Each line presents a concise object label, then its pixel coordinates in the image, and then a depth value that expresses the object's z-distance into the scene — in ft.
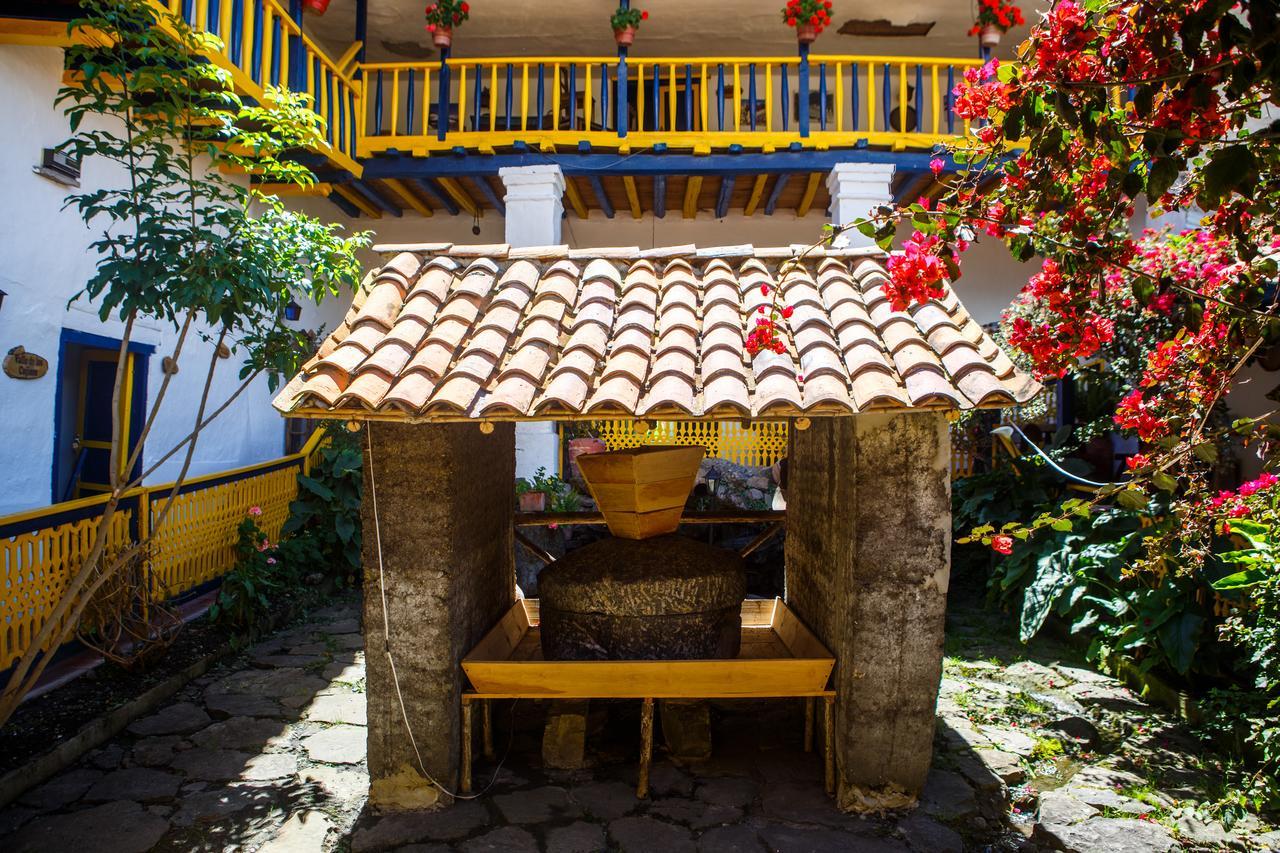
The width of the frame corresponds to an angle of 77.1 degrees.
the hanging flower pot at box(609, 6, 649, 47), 31.71
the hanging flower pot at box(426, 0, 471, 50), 31.81
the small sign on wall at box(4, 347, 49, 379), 18.28
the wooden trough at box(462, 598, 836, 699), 12.31
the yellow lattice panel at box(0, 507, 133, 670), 14.96
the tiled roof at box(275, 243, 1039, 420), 9.75
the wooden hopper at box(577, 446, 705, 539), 13.06
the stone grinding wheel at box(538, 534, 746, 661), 12.94
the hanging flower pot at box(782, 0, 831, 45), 30.63
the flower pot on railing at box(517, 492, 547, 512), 28.35
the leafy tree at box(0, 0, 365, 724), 12.75
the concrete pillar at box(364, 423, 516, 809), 11.99
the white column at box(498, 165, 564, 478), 31.35
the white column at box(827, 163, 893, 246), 30.58
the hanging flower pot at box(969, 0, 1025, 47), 30.76
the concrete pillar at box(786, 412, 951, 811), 11.72
